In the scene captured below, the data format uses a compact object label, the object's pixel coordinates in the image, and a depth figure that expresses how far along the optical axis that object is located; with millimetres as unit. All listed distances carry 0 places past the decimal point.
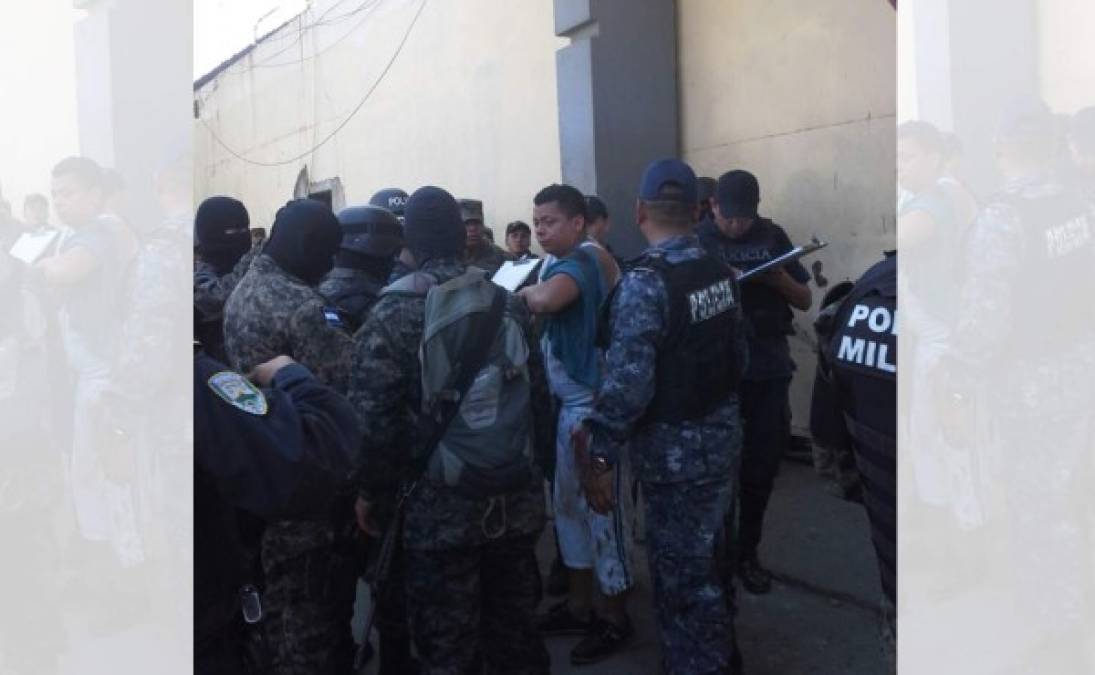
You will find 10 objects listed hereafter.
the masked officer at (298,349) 2537
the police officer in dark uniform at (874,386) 1987
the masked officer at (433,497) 2551
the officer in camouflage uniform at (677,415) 2678
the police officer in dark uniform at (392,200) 4648
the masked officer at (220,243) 3424
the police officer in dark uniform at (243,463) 1593
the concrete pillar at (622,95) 6266
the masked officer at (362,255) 3324
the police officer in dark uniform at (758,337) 3787
